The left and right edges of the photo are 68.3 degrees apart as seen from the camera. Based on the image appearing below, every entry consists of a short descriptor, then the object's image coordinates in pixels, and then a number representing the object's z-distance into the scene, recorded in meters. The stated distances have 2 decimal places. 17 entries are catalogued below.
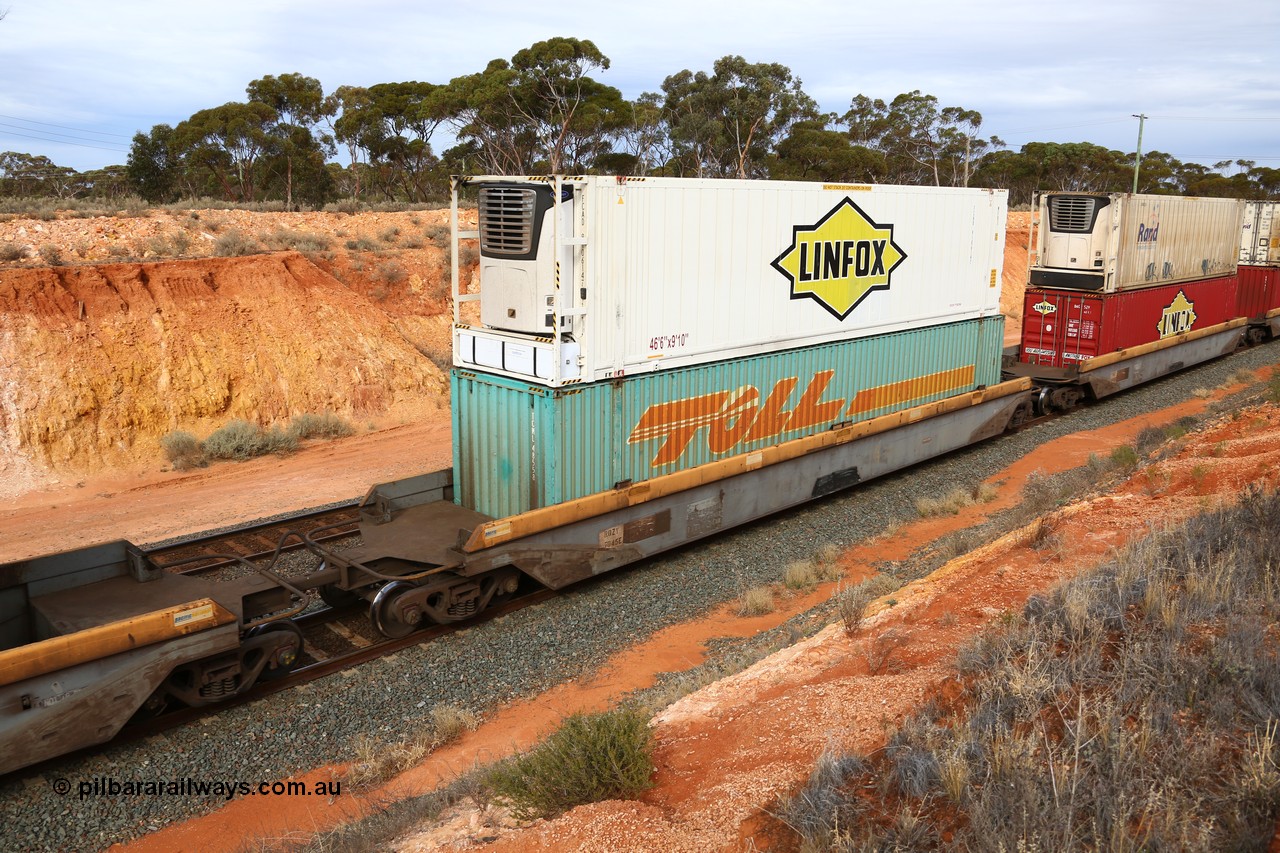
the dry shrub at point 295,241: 23.16
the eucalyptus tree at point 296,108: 40.22
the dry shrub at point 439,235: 26.55
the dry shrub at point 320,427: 18.03
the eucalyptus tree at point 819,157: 49.59
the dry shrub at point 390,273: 23.78
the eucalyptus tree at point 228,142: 39.97
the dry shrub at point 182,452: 16.30
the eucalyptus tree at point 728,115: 49.16
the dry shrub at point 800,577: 10.64
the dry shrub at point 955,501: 13.10
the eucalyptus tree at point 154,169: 39.25
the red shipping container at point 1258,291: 26.27
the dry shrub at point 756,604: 10.04
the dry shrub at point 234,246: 21.50
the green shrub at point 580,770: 5.41
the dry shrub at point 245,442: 16.75
